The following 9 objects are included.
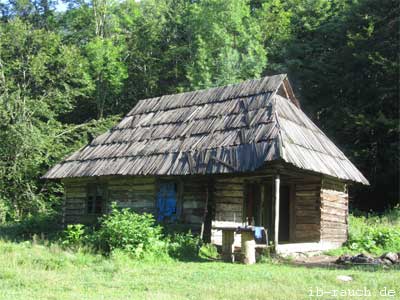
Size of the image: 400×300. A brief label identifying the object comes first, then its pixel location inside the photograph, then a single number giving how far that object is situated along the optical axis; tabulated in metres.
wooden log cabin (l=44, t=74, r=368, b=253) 14.34
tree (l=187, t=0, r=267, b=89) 31.03
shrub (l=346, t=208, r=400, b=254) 15.74
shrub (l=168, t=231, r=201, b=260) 12.91
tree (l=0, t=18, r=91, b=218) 23.95
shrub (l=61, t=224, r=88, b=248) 13.20
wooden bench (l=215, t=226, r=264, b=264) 12.29
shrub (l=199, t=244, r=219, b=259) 13.46
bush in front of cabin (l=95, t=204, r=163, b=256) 12.03
